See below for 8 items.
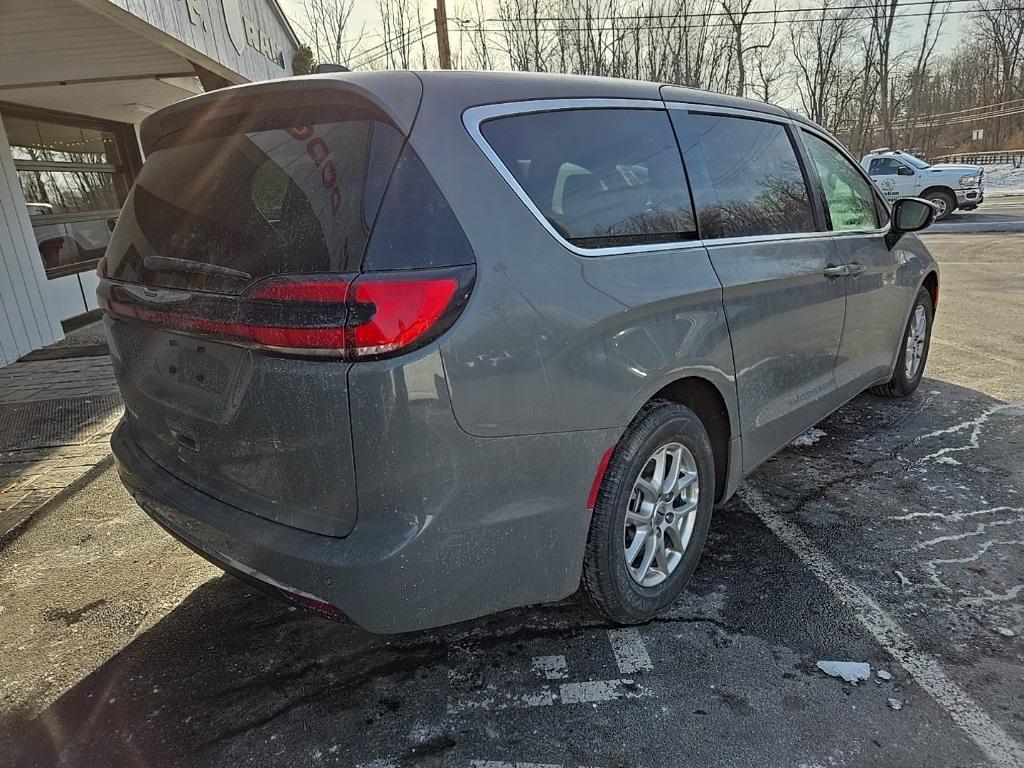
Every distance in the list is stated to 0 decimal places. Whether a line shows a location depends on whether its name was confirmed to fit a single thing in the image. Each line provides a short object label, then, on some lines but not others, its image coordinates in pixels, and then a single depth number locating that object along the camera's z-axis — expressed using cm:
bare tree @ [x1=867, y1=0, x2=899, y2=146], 3800
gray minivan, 168
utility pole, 1923
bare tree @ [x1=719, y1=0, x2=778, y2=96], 3753
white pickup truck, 1831
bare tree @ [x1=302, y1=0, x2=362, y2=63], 3017
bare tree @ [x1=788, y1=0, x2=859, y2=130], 3891
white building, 527
